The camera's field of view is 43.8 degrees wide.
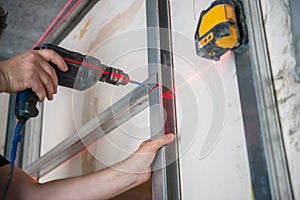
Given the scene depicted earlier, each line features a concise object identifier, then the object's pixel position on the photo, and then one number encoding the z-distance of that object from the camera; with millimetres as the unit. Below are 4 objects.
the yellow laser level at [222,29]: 734
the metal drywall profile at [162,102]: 913
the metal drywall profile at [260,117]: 648
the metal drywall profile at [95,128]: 1105
